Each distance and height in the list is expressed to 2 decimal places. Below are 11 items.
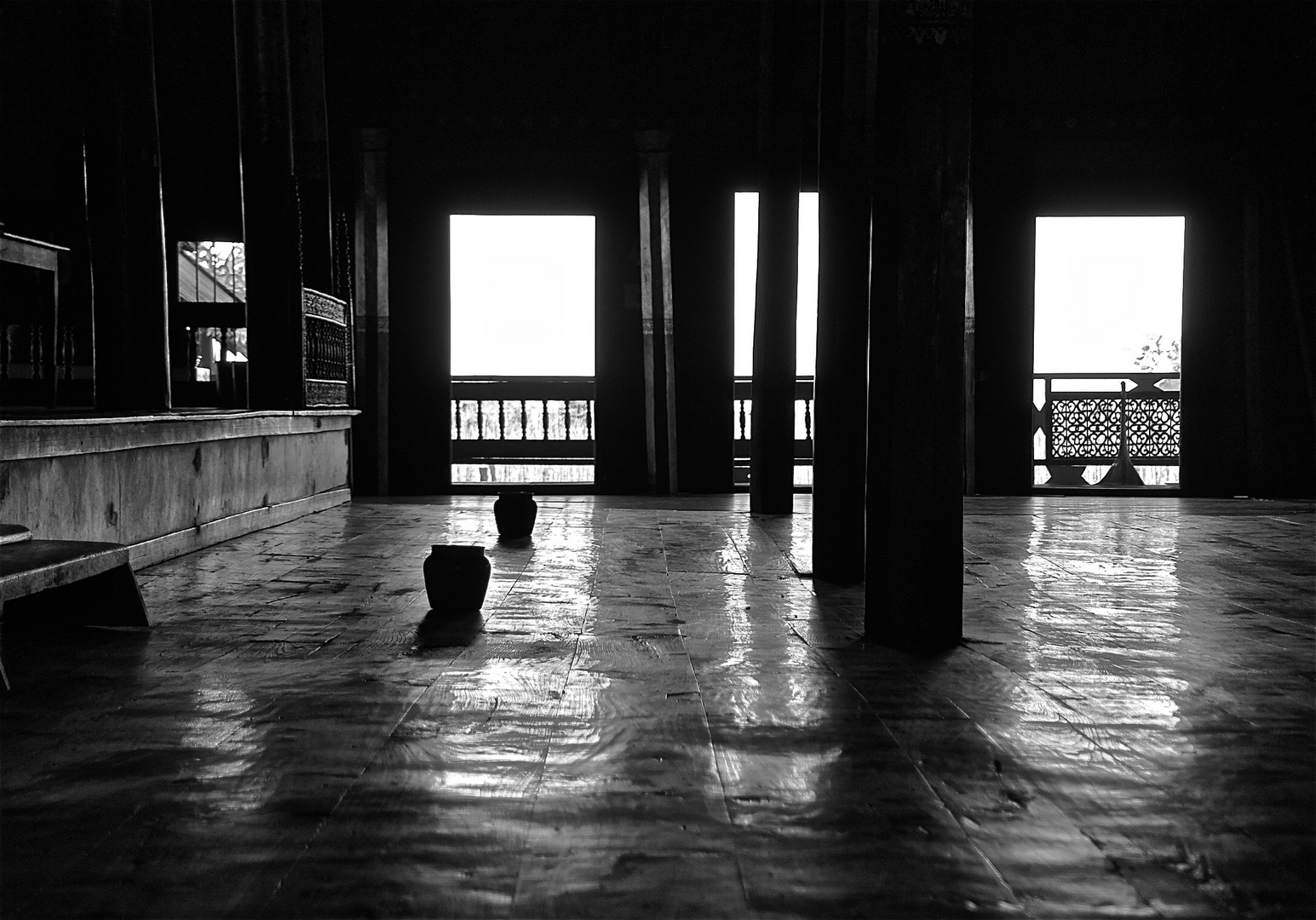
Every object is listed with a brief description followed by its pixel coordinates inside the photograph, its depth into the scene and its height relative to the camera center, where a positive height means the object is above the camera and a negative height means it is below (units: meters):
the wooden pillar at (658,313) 10.01 +0.92
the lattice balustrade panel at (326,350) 8.08 +0.49
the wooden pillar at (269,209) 7.82 +1.51
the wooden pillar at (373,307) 9.95 +0.98
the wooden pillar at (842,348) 4.67 +0.27
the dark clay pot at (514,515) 6.21 -0.63
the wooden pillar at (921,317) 3.28 +0.29
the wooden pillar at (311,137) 8.69 +2.32
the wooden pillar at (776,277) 7.29 +0.94
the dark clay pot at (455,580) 3.91 -0.64
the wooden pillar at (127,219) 7.00 +1.30
